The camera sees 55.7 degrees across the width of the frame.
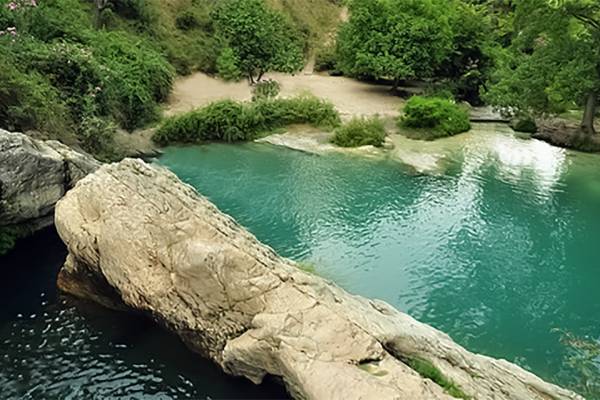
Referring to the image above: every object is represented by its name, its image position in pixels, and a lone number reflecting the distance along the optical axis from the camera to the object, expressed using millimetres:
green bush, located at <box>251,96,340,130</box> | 25531
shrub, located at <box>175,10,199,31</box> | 36312
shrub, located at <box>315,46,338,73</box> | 38062
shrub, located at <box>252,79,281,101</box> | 26964
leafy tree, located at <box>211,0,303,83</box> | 26939
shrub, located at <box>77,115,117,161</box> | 18578
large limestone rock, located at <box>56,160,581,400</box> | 7715
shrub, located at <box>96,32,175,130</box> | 22688
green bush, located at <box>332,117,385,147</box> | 23922
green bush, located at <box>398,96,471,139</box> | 26297
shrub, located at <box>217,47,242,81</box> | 27906
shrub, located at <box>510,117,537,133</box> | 28641
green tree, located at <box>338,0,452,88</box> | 31000
